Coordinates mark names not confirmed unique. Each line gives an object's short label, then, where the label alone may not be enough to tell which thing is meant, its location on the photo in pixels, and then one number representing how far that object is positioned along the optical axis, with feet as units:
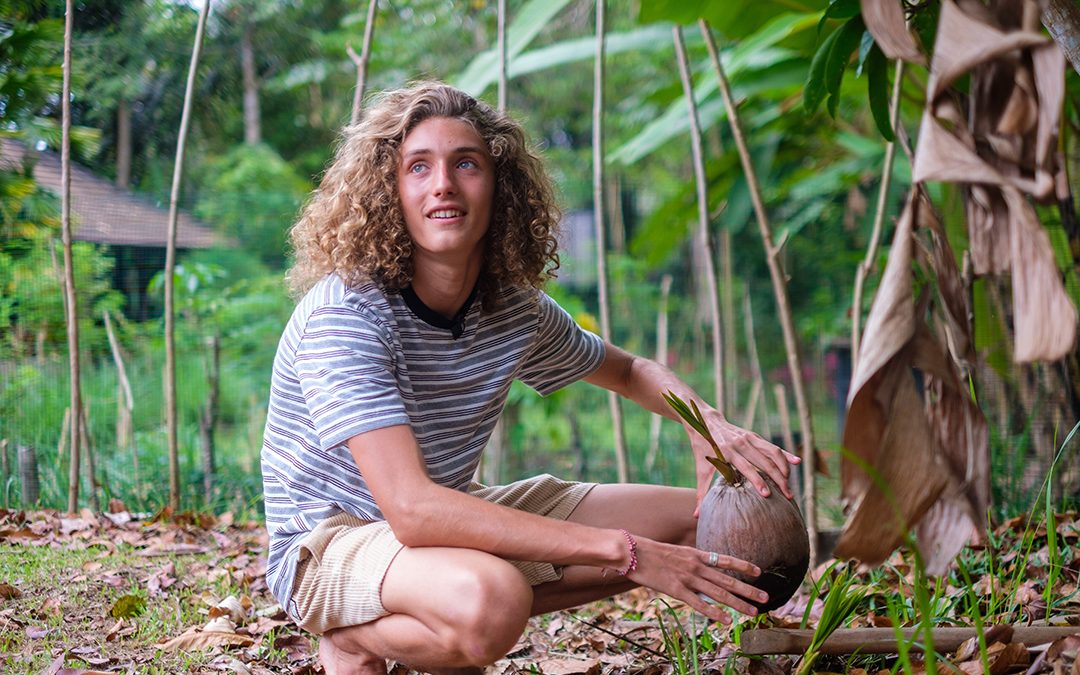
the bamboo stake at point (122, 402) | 13.58
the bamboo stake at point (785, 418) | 13.05
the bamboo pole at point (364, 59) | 11.16
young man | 5.92
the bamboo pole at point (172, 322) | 11.70
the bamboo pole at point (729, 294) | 18.78
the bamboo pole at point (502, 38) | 11.40
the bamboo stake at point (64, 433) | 12.95
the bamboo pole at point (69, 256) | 10.69
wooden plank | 5.70
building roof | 14.80
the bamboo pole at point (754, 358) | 14.01
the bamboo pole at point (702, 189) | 10.93
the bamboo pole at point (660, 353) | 17.68
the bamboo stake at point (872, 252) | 9.72
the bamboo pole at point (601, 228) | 11.19
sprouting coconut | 5.93
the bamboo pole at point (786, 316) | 9.96
